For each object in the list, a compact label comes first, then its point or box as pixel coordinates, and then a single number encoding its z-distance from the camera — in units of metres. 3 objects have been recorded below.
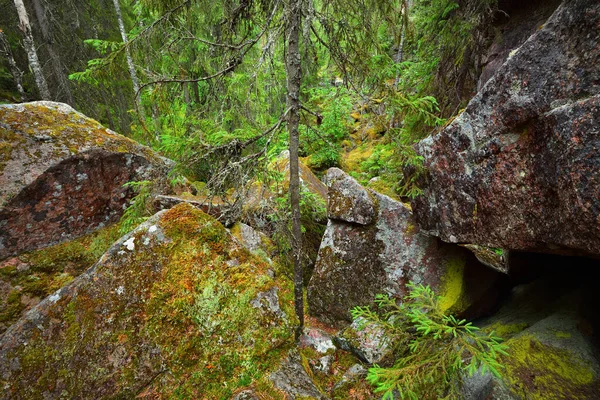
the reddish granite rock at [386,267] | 5.69
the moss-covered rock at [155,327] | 2.94
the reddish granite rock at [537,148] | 2.89
